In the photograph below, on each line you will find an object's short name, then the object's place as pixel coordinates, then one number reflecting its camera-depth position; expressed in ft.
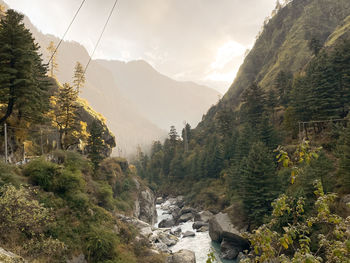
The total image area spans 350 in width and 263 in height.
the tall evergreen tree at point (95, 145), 126.31
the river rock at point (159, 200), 270.14
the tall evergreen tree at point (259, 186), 107.86
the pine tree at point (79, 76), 210.18
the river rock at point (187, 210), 190.39
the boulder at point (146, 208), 168.25
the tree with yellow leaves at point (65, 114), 116.78
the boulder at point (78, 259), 53.73
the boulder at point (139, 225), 108.99
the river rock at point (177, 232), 139.46
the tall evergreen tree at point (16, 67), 69.36
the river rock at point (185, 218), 172.90
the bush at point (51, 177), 66.49
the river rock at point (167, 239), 118.06
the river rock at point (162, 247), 102.19
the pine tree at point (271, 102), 197.52
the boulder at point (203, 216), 161.33
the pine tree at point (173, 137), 365.73
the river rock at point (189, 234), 133.59
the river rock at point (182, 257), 76.58
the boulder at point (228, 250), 103.60
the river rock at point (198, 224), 149.09
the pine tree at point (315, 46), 229.08
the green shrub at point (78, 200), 69.46
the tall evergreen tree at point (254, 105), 192.13
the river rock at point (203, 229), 141.38
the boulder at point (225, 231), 108.88
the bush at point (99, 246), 59.88
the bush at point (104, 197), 104.14
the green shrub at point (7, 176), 51.42
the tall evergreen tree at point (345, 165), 79.92
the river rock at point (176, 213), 185.16
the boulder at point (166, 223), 166.47
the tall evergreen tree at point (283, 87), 210.59
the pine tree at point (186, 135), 336.39
